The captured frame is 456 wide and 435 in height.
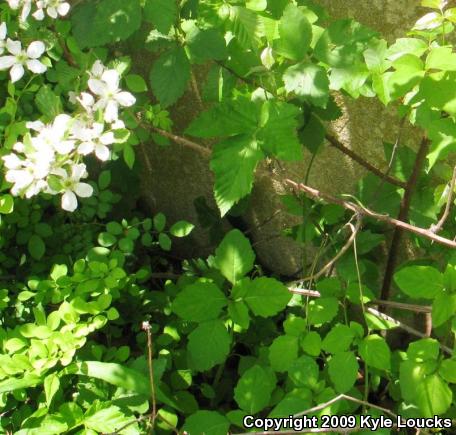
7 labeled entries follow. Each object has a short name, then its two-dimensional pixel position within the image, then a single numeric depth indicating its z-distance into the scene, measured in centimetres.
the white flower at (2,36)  68
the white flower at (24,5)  66
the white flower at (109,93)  64
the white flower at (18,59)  67
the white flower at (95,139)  62
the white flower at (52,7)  67
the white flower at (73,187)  62
